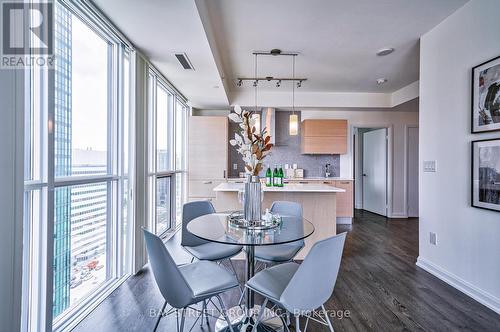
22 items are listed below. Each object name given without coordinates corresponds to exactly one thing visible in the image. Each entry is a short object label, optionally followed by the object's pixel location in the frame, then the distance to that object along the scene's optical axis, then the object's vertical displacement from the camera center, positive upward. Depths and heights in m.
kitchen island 3.28 -0.52
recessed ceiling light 3.29 +1.61
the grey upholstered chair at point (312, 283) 1.28 -0.64
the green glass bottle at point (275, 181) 3.56 -0.22
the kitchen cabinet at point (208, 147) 5.09 +0.41
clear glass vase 1.87 -0.26
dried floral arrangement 1.76 +0.17
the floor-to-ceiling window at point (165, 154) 3.31 +0.20
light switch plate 2.76 +0.01
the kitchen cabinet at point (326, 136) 5.41 +0.69
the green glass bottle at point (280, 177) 3.56 -0.16
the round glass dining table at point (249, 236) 1.49 -0.46
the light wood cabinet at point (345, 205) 5.17 -0.83
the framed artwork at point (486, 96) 2.07 +0.64
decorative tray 1.80 -0.44
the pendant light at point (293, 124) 3.84 +0.68
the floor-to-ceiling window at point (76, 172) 1.52 -0.05
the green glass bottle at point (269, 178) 3.71 -0.19
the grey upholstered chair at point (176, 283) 1.30 -0.68
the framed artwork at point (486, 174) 2.06 -0.06
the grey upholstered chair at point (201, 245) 2.08 -0.75
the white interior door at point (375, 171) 5.76 -0.11
